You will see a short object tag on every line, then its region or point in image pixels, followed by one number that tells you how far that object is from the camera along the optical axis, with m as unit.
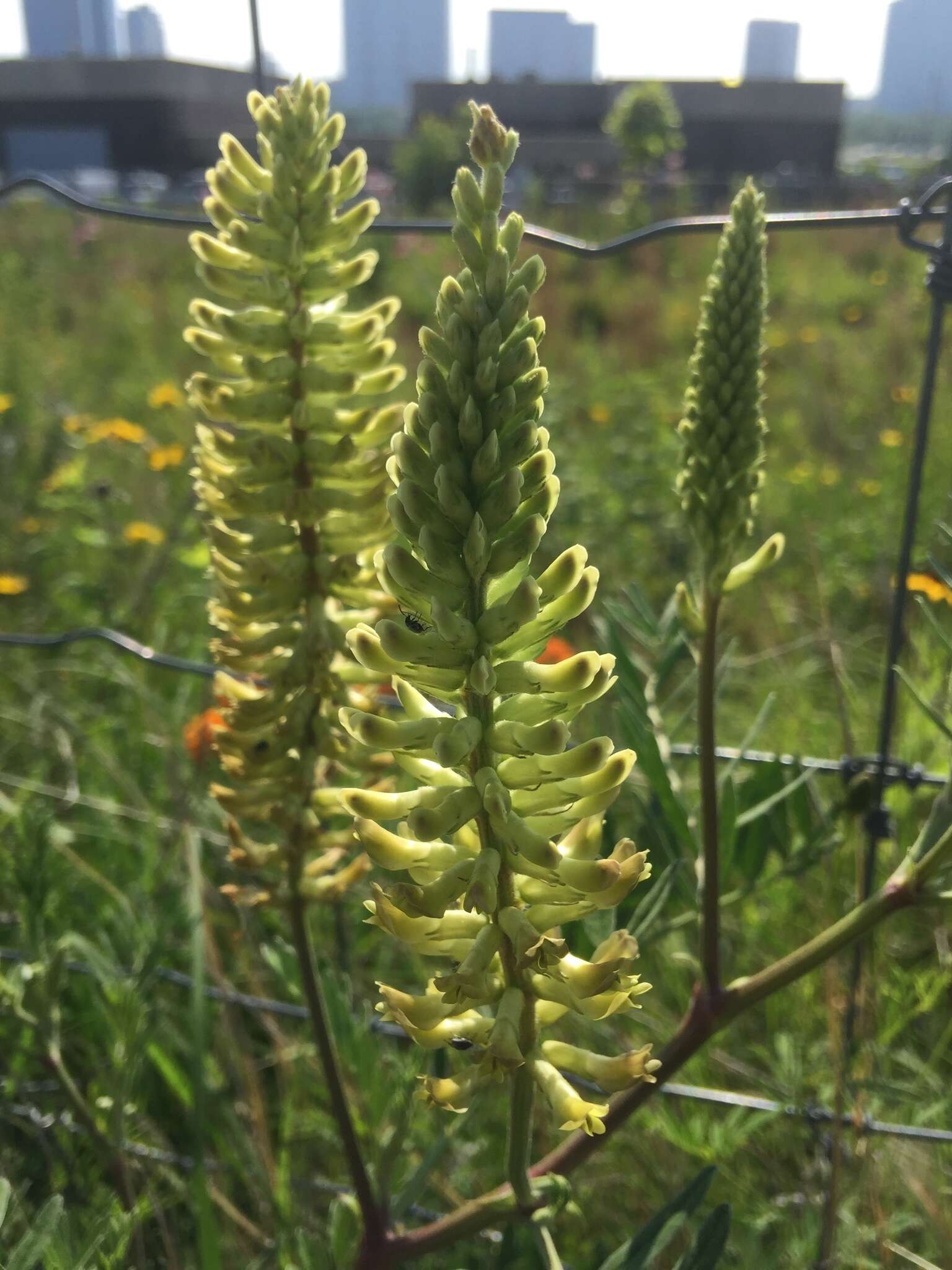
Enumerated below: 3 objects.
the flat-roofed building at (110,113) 28.56
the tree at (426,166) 16.73
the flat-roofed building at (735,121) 33.84
